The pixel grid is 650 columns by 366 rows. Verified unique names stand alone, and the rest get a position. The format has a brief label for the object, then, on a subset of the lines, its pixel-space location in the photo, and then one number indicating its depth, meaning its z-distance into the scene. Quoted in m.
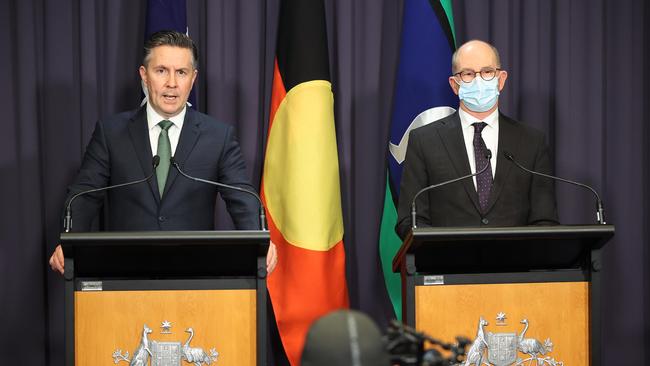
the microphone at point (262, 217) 6.74
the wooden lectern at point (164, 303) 6.52
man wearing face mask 7.82
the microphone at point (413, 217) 6.64
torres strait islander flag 9.78
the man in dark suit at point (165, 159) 7.86
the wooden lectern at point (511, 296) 6.68
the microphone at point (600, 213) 6.79
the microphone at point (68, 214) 6.68
